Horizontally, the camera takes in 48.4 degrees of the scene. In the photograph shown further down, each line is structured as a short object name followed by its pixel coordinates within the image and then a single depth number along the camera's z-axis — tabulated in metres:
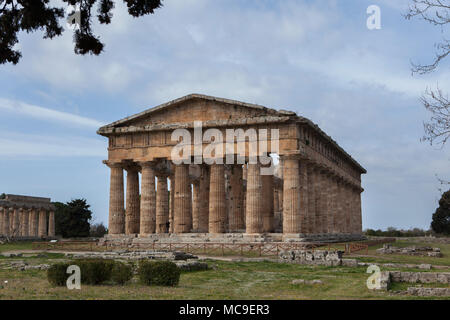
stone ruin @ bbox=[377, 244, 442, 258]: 30.29
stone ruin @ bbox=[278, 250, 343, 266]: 22.39
